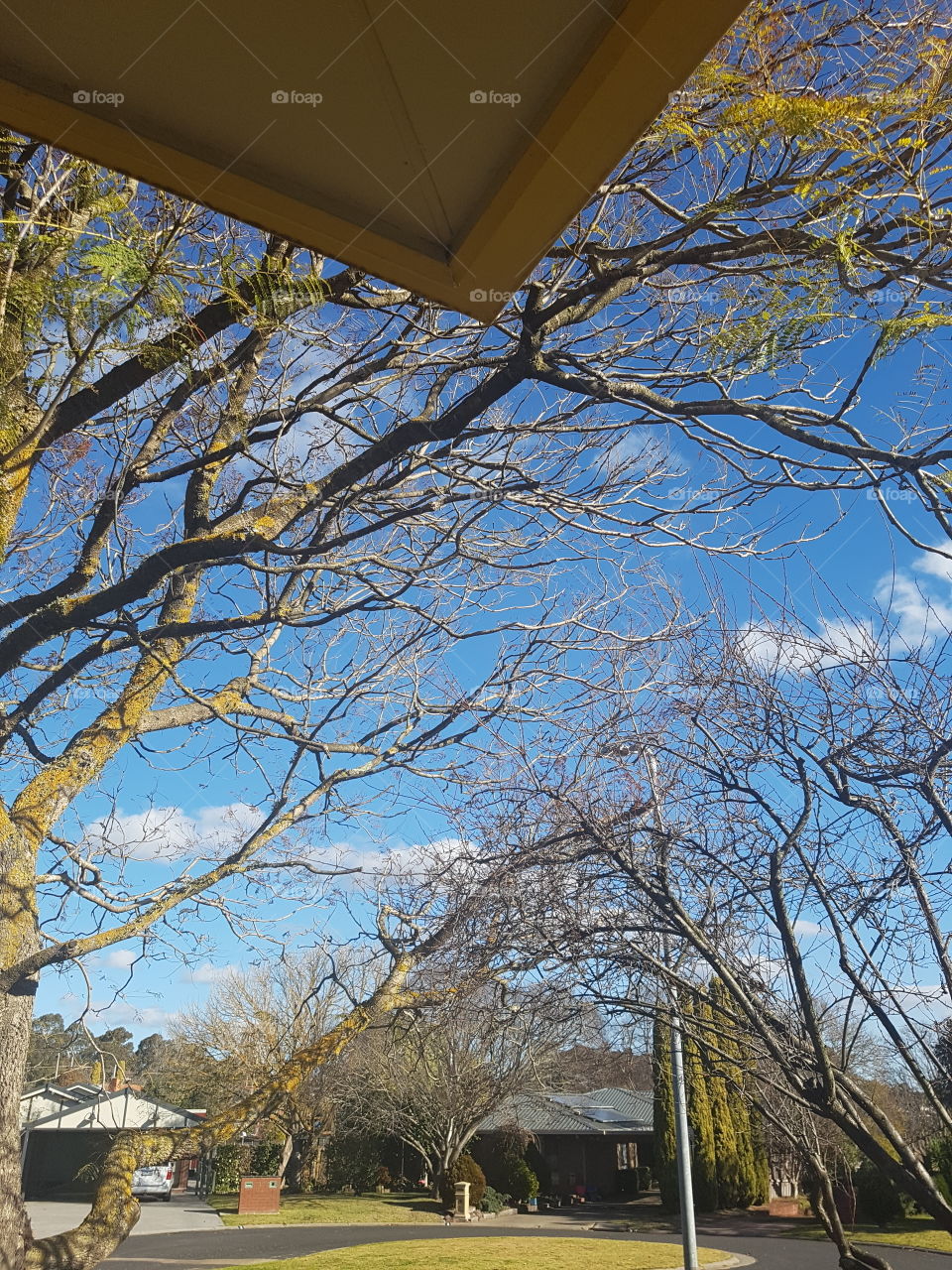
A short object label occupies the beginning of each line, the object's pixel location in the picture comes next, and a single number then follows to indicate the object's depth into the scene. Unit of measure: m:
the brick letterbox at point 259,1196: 23.66
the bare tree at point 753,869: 3.89
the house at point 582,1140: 27.77
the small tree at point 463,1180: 22.33
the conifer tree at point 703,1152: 20.23
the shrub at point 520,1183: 24.61
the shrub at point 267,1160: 29.80
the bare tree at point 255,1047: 20.49
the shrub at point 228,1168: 28.28
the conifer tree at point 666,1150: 20.73
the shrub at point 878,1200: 18.77
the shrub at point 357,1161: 28.08
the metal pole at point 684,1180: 9.08
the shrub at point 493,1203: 22.86
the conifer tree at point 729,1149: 20.03
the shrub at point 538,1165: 28.12
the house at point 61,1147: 23.64
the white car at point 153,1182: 27.78
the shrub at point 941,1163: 14.80
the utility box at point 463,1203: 20.83
